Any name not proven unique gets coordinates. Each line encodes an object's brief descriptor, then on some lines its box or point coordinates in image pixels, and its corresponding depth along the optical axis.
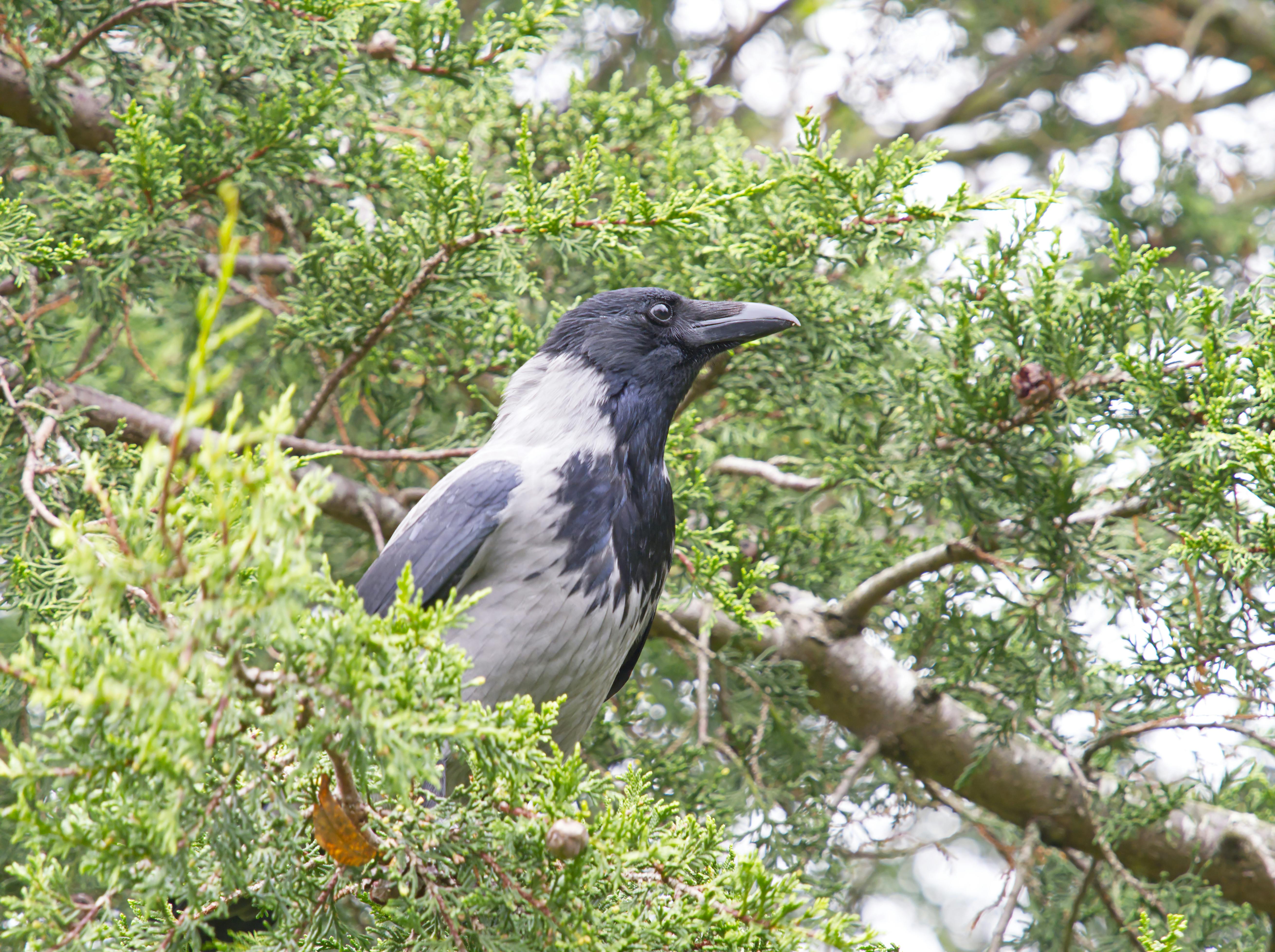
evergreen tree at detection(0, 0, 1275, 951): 3.16
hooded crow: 5.18
